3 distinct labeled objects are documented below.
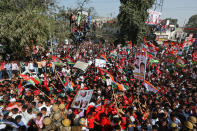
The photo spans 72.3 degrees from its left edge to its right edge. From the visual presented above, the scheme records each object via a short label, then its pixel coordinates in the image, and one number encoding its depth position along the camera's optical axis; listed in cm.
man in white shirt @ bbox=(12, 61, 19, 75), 1049
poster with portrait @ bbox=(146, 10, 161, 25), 2801
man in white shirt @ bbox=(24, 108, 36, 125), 459
